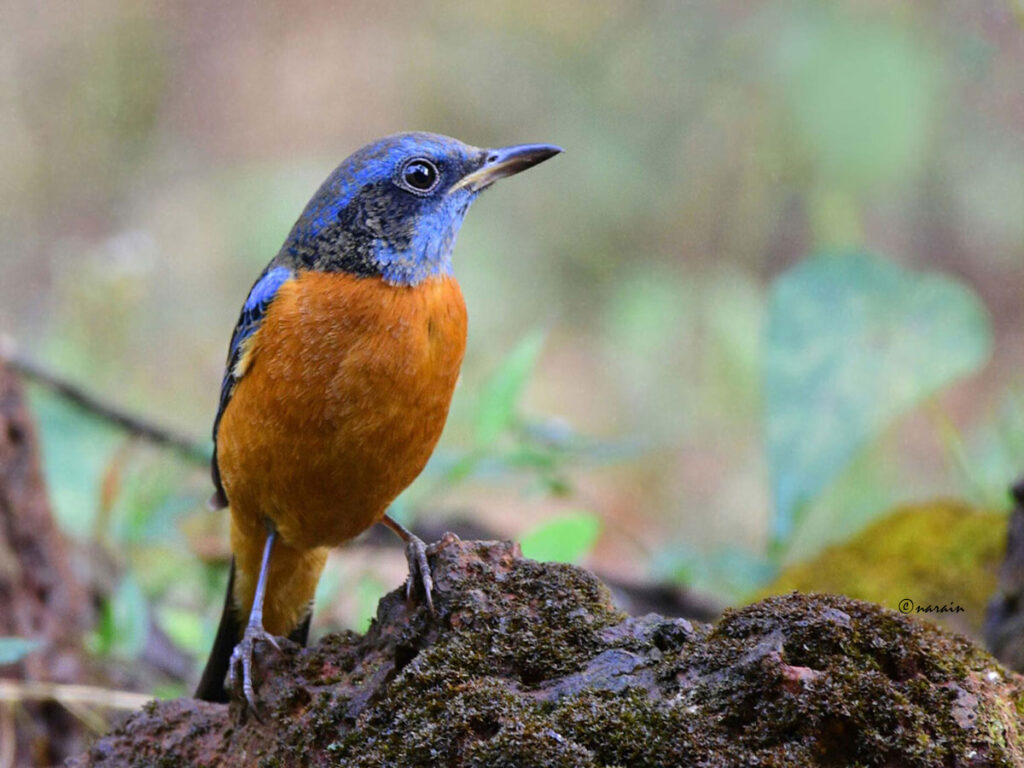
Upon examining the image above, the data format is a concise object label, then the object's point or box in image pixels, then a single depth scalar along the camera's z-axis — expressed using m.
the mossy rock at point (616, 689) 5.35
